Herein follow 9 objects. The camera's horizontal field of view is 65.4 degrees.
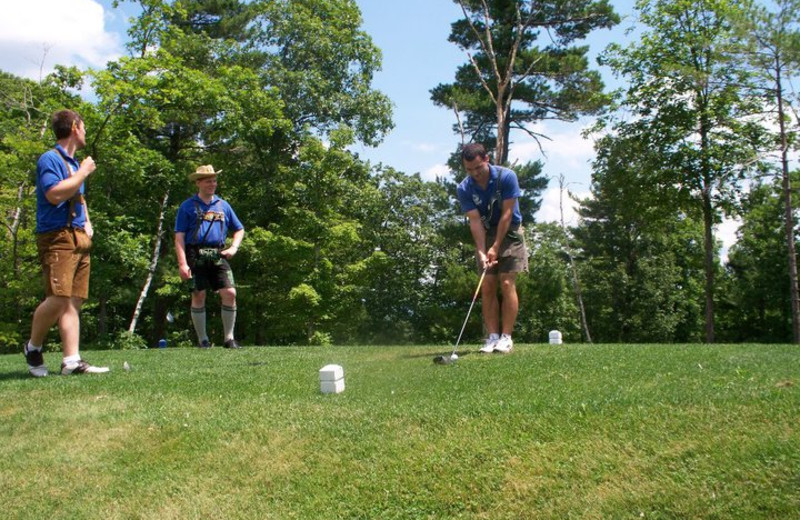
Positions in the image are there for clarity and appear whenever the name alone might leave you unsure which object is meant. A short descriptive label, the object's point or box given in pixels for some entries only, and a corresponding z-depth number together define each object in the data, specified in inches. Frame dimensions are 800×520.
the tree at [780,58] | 828.0
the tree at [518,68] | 1168.2
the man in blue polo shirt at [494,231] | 255.3
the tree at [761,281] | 1752.0
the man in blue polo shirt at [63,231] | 217.6
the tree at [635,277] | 1824.6
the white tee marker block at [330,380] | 190.4
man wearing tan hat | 327.0
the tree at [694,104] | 979.9
